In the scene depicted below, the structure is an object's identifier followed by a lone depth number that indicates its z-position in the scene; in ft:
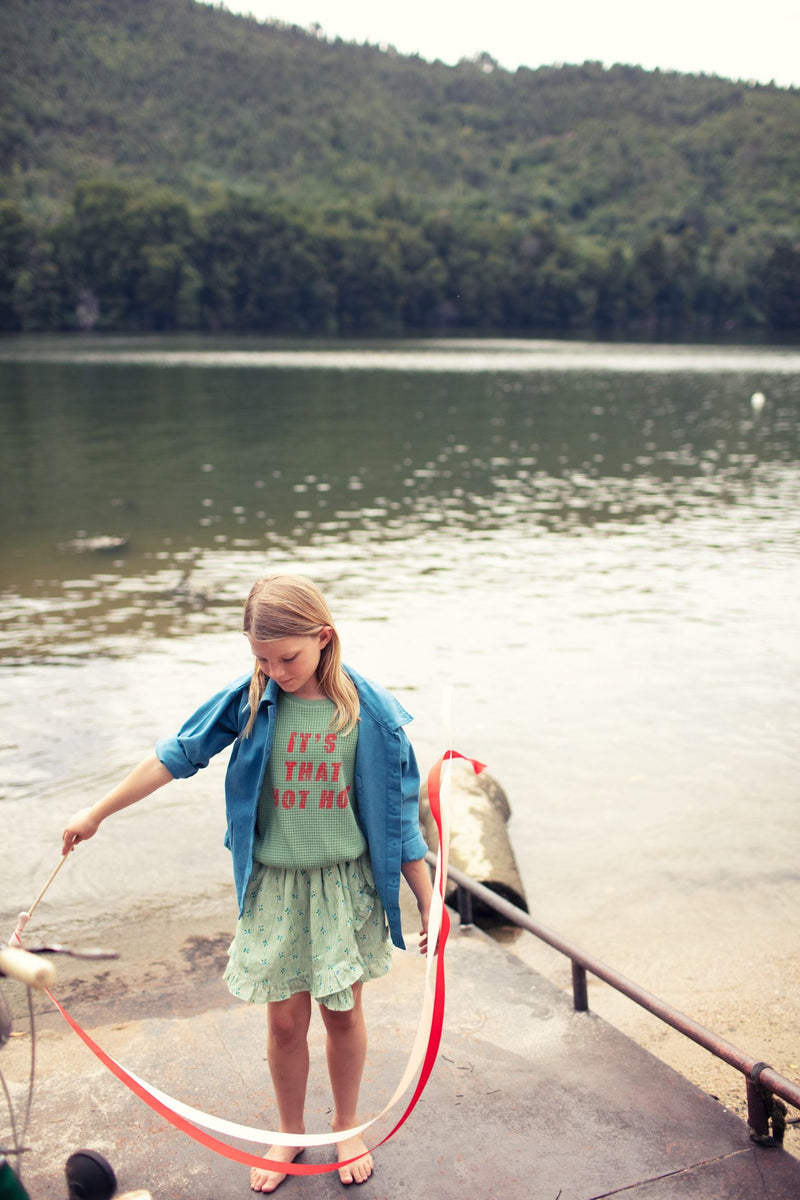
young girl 8.70
